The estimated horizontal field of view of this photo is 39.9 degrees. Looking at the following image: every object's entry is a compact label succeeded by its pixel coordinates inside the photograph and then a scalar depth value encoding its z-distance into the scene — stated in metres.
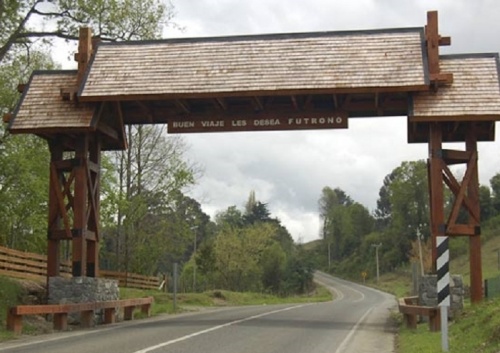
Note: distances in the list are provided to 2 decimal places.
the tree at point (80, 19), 22.52
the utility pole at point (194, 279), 59.29
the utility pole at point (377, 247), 105.54
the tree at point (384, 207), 147.46
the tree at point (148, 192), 41.03
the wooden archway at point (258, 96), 19.11
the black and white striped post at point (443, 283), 11.74
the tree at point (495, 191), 94.87
